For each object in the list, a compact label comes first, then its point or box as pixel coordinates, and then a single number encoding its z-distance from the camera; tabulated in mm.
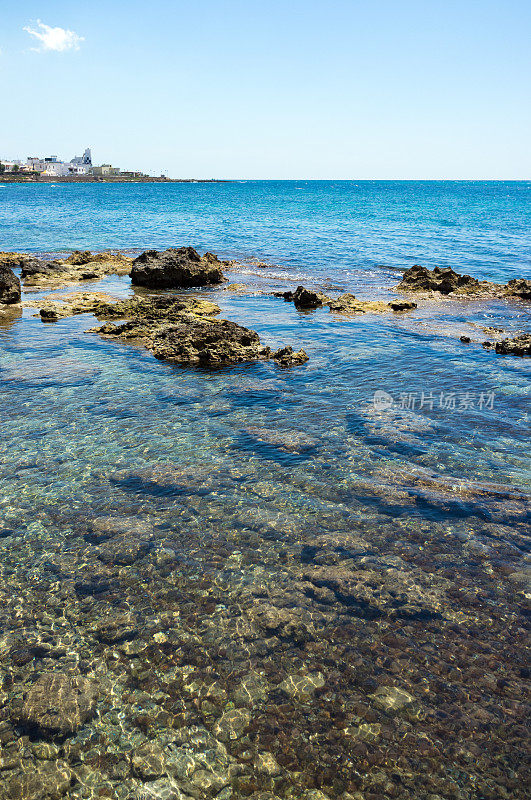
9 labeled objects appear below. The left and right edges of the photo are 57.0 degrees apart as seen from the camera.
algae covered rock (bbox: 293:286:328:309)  26453
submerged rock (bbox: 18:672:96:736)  5801
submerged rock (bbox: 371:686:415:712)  6082
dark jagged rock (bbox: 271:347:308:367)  17750
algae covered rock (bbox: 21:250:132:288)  31467
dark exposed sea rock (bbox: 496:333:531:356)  19562
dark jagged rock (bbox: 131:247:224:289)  30078
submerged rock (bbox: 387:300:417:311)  26578
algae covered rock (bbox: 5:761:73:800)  5137
